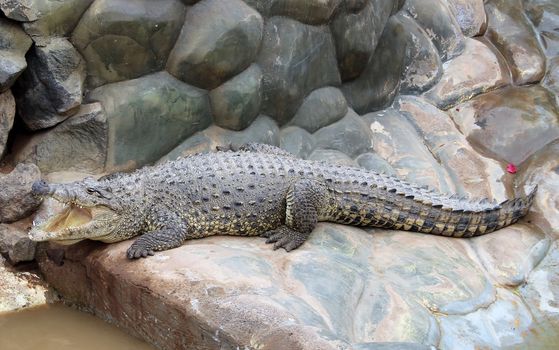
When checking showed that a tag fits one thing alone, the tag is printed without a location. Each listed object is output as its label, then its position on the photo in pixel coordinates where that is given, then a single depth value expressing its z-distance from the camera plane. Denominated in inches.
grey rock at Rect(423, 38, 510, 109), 274.7
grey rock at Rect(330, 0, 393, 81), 237.1
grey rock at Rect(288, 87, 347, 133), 233.3
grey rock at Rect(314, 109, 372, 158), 237.0
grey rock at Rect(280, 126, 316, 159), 228.7
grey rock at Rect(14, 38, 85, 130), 179.9
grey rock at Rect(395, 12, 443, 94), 274.8
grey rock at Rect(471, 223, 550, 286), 193.6
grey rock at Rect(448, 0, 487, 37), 303.9
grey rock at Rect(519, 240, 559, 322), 183.6
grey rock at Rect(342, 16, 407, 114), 255.8
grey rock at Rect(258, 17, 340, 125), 217.3
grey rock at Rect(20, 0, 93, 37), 174.7
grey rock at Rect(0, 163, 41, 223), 176.1
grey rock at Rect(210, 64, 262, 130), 208.7
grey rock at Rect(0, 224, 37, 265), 174.4
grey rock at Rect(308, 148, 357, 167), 230.7
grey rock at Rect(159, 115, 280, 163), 208.4
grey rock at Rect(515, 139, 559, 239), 215.3
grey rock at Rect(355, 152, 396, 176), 236.1
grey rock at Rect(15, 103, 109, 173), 187.9
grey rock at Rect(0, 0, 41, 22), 170.4
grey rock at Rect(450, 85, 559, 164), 248.1
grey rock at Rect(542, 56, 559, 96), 282.7
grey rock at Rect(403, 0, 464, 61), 283.7
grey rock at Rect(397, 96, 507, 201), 236.2
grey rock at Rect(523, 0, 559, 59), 303.3
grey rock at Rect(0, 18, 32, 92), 171.2
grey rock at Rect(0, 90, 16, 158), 178.5
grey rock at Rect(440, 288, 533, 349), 161.5
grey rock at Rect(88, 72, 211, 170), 192.2
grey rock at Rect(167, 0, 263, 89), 198.1
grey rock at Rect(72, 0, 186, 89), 183.3
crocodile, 166.7
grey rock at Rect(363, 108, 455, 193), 235.3
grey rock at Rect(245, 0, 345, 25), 211.8
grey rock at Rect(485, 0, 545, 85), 287.6
